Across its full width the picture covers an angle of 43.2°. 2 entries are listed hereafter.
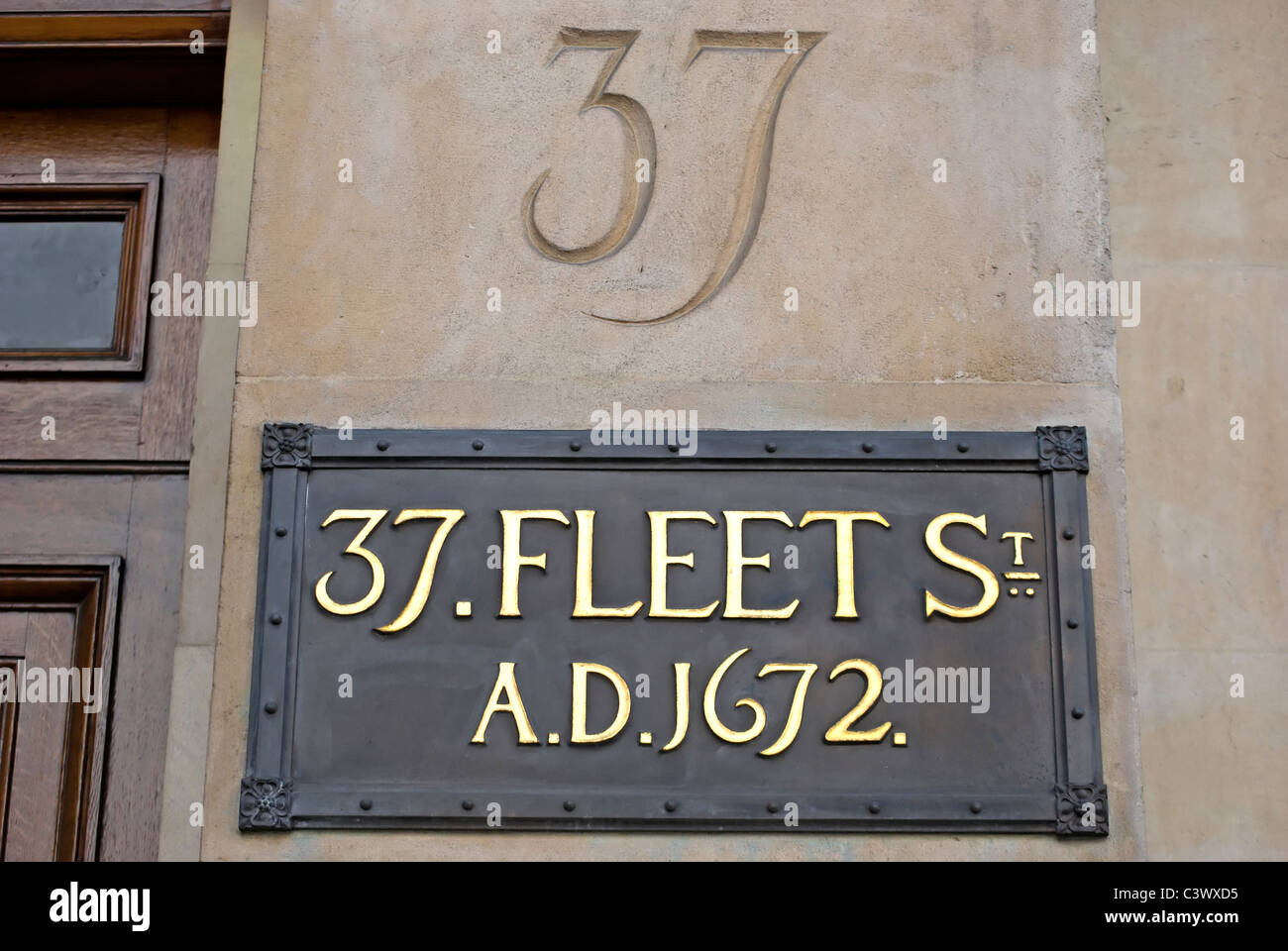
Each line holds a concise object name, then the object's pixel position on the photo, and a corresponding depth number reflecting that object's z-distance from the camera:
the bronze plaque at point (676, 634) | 3.66
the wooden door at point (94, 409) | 4.14
